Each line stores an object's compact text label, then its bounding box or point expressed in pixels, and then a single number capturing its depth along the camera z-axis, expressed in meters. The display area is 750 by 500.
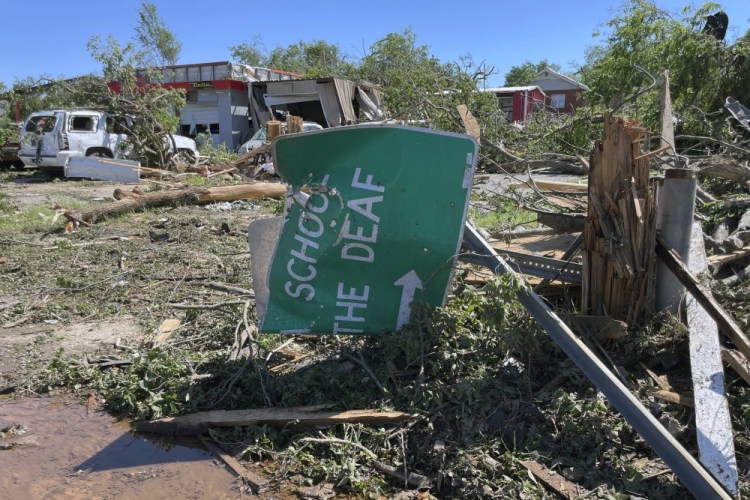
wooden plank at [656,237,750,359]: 3.26
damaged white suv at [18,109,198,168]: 16.83
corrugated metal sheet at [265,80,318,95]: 25.04
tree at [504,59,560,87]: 51.07
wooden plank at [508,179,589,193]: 9.71
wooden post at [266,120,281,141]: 14.58
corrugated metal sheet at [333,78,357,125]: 22.88
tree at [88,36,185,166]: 18.03
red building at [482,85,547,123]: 27.08
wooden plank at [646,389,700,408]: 3.20
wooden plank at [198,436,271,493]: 3.06
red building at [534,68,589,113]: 42.92
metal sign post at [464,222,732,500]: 2.60
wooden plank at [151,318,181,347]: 4.80
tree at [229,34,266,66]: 58.59
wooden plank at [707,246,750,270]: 4.50
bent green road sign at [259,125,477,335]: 3.92
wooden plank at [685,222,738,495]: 2.76
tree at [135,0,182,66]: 54.20
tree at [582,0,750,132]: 10.32
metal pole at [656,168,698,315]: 3.66
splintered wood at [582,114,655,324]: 3.62
